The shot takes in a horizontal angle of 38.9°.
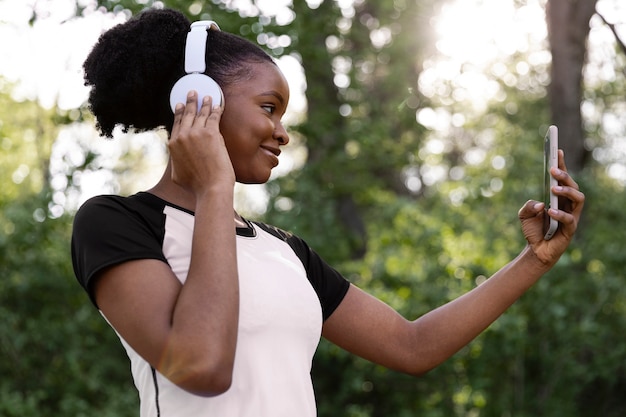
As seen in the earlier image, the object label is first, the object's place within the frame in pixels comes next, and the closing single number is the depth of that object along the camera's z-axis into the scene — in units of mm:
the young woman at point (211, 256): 1604
